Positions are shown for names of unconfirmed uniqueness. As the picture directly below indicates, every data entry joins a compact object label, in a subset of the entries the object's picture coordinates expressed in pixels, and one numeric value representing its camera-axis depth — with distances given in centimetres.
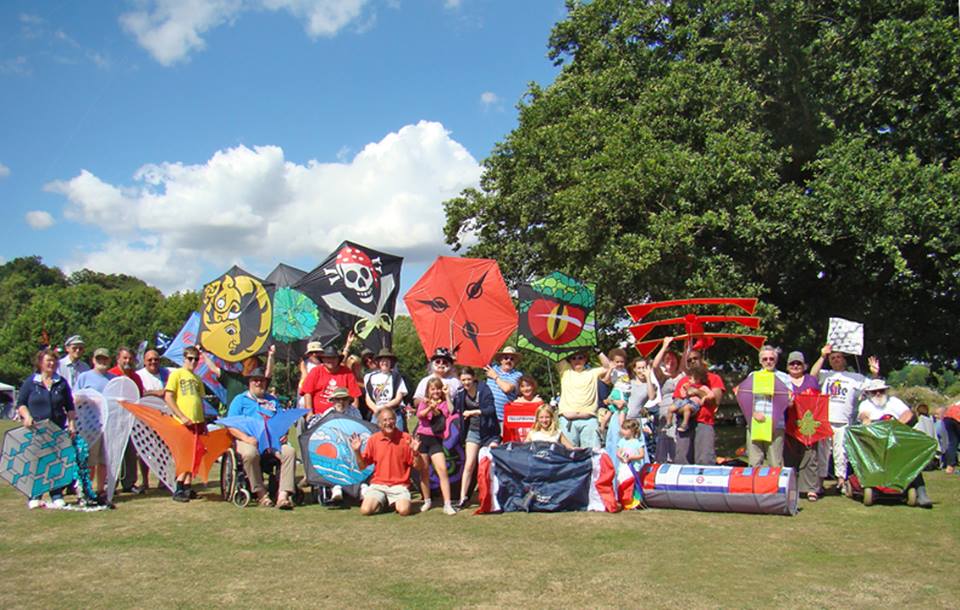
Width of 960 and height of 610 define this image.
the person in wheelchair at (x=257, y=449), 899
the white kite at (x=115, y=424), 918
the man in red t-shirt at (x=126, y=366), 978
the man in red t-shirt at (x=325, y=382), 995
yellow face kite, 1220
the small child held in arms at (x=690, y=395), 956
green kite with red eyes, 1076
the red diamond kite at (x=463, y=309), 1098
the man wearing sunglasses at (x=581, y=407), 940
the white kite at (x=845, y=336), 1041
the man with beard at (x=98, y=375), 955
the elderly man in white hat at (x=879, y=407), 963
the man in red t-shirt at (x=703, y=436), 959
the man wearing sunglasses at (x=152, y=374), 1026
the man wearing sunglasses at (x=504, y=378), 957
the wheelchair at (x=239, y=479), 914
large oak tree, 1393
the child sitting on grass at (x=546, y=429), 913
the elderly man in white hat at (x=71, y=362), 998
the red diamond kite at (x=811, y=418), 948
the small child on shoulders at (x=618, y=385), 1023
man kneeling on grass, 877
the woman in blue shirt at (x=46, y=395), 885
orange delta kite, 926
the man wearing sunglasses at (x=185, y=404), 933
